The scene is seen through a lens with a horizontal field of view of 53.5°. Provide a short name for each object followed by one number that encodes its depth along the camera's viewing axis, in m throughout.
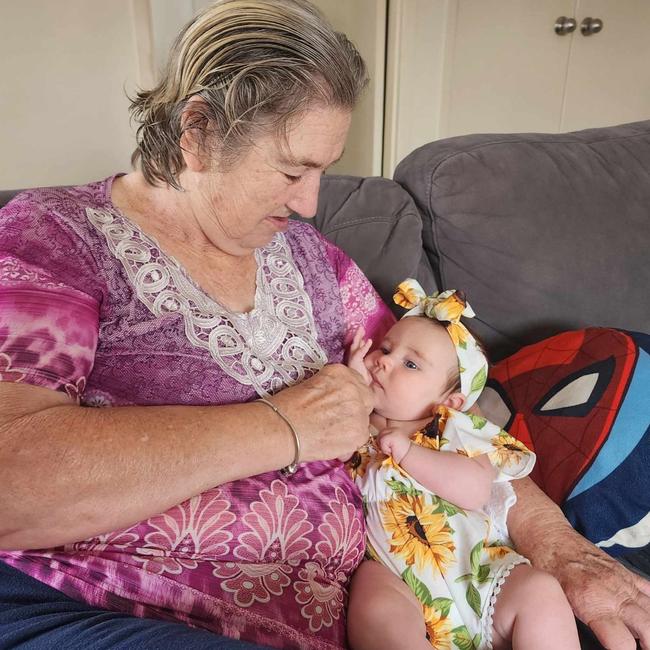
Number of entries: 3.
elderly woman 0.79
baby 0.98
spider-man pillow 1.22
